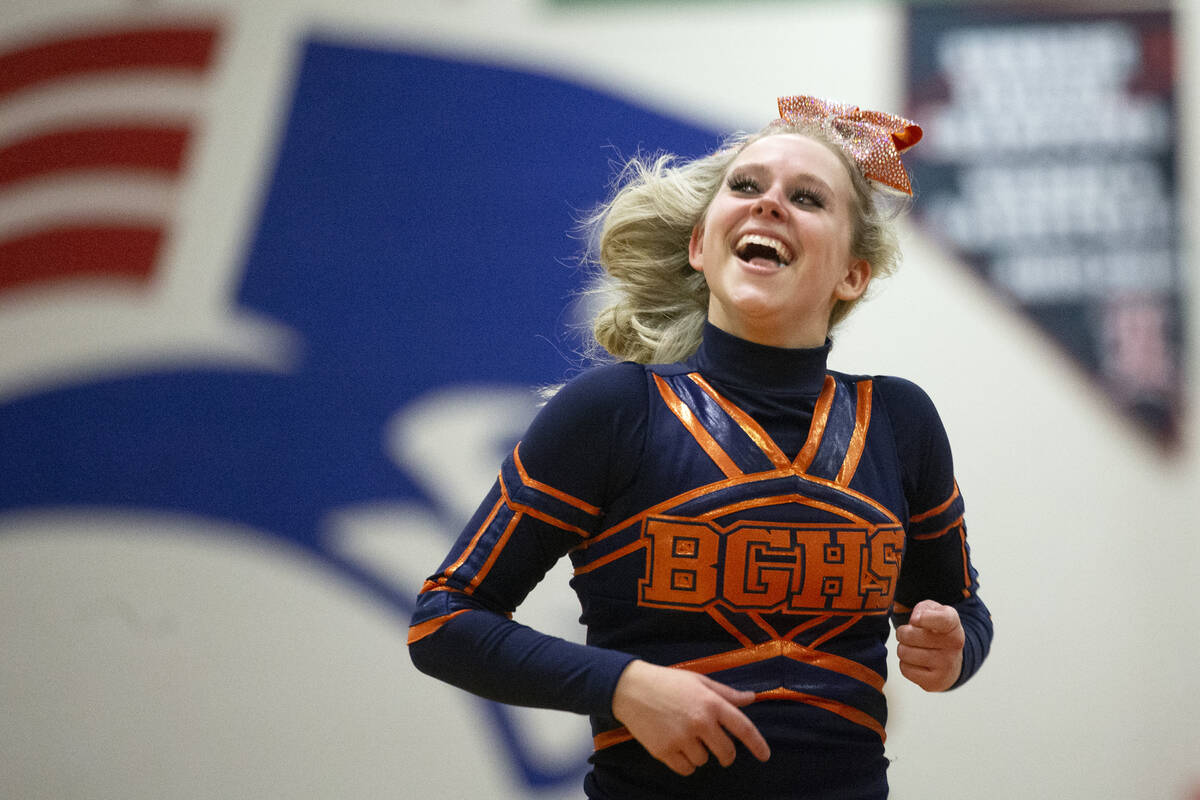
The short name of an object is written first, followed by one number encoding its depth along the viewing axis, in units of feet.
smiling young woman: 14.31
